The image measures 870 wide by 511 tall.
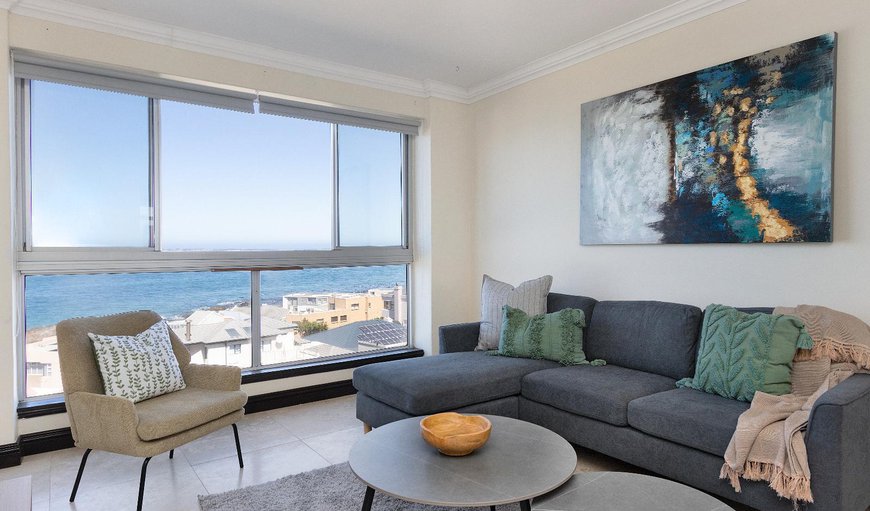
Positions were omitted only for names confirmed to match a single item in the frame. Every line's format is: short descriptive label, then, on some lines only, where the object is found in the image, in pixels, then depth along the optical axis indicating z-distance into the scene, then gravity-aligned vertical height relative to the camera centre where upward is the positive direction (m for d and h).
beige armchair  2.33 -0.80
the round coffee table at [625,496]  1.62 -0.81
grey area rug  2.38 -1.20
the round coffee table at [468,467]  1.67 -0.79
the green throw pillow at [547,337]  3.34 -0.59
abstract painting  2.64 +0.55
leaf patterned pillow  2.60 -0.62
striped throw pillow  3.66 -0.39
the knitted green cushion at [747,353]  2.35 -0.50
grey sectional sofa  1.88 -0.77
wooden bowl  1.92 -0.72
